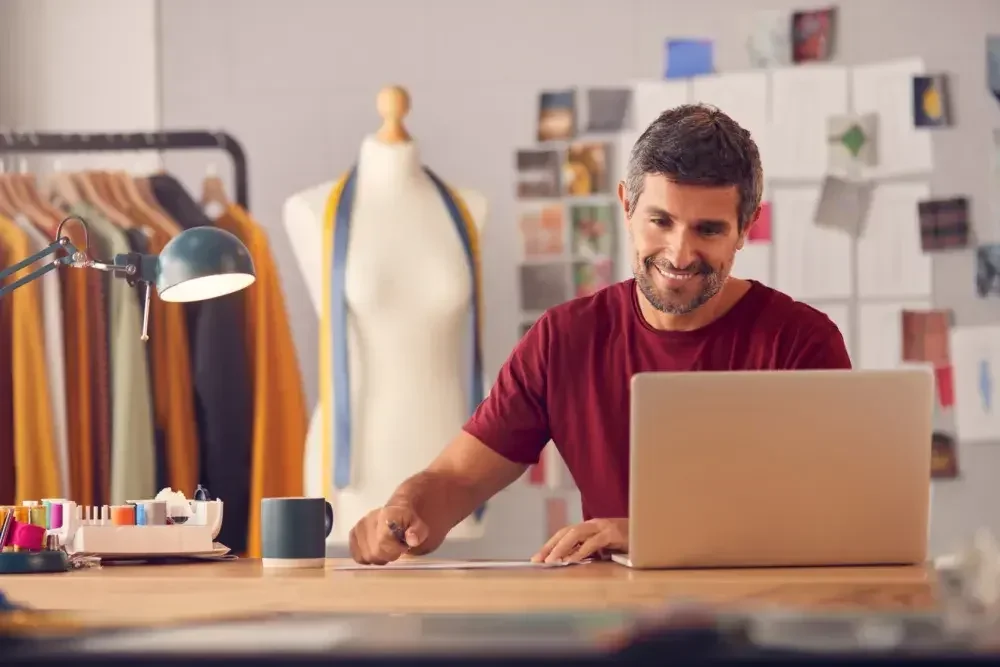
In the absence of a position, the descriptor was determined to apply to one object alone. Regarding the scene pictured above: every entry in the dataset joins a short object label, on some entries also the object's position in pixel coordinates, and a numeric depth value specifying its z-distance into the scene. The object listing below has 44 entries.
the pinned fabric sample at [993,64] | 6.50
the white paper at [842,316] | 6.61
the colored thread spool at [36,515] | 3.22
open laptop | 2.57
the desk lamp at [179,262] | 3.51
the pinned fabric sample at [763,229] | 6.66
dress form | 5.93
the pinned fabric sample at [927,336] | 6.54
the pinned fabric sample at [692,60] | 6.73
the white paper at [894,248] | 6.55
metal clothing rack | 6.26
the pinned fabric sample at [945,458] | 6.52
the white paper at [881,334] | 6.57
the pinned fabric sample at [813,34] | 6.66
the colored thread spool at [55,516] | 3.28
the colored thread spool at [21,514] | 3.17
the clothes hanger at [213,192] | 6.50
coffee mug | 3.01
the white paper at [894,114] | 6.56
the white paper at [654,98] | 6.74
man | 3.88
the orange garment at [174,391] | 5.96
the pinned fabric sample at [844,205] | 6.60
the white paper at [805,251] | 6.62
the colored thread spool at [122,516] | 3.36
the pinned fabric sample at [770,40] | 6.68
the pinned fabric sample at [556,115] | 6.78
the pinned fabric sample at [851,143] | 6.60
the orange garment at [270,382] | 6.03
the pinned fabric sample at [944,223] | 6.50
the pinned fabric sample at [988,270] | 6.50
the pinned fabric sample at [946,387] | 6.54
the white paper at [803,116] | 6.63
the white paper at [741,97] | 6.67
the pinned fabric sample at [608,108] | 6.77
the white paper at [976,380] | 6.51
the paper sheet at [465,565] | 2.83
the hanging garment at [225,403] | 5.95
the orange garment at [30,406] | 5.88
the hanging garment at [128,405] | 5.87
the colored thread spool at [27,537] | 3.00
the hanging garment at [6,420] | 5.92
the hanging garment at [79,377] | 5.96
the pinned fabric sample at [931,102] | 6.52
